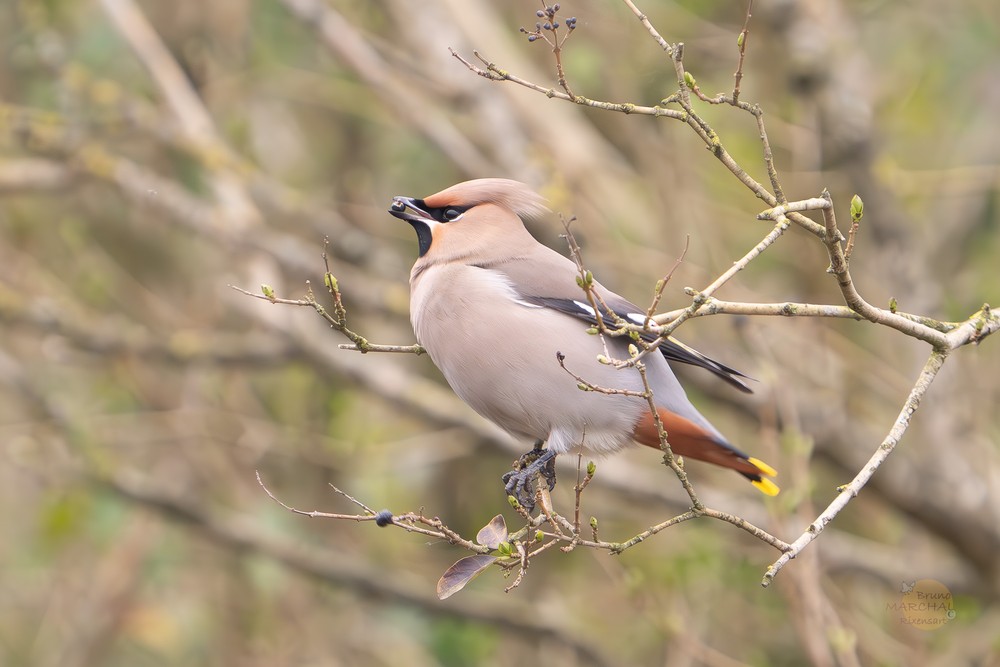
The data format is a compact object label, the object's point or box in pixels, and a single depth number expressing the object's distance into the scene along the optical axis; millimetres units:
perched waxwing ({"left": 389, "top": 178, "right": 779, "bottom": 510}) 7078
